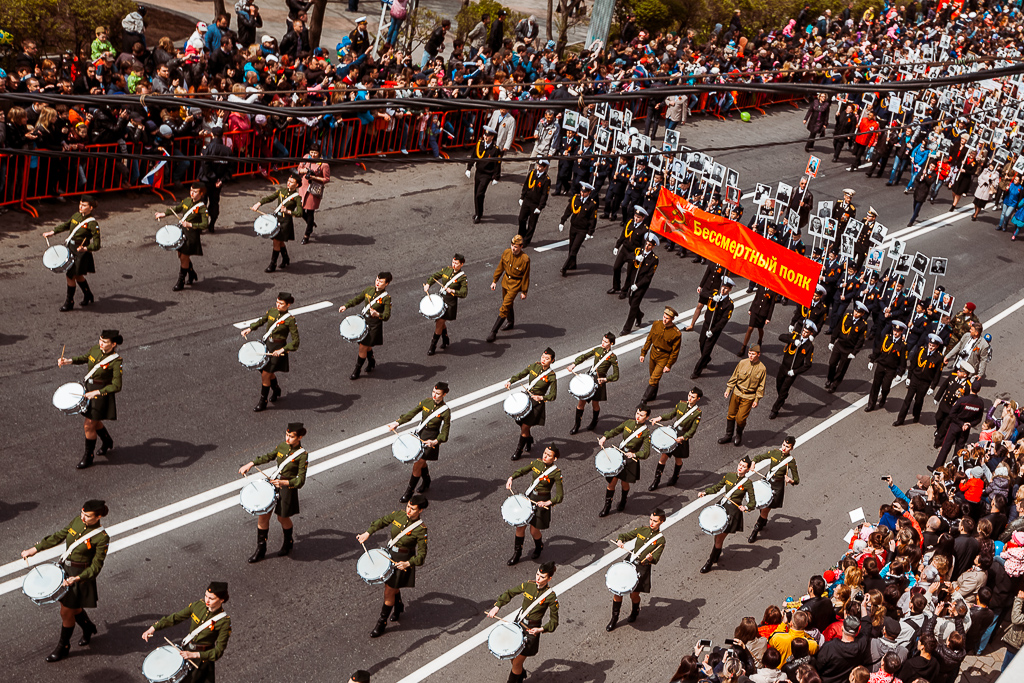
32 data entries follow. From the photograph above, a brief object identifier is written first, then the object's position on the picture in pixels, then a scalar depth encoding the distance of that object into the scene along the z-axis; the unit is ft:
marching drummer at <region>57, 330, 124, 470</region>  49.83
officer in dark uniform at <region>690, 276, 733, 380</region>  68.54
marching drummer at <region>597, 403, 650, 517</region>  53.83
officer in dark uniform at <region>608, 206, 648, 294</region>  72.90
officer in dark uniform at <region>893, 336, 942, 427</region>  68.33
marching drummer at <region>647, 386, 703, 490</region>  56.90
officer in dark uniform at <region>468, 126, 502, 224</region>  80.43
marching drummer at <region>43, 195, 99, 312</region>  59.52
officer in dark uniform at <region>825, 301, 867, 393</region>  69.41
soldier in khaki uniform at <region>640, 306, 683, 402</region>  63.36
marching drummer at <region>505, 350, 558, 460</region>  56.65
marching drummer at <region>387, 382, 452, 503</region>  52.60
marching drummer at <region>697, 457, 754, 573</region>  51.39
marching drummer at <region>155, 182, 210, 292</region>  63.41
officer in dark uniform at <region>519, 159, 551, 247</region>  77.56
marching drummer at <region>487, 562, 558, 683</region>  42.55
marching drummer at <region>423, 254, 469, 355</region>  63.41
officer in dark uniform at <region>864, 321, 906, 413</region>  68.33
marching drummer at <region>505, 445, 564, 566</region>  49.57
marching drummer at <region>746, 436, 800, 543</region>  54.24
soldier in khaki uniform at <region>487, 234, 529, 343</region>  66.28
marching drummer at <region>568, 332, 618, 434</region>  59.93
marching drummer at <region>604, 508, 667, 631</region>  46.91
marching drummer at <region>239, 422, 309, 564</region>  46.78
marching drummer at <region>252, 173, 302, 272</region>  67.31
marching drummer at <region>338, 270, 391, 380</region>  59.82
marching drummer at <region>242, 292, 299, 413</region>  55.98
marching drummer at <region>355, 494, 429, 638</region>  44.45
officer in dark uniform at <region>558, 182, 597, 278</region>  75.97
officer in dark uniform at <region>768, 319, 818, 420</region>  65.62
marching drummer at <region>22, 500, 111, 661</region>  40.16
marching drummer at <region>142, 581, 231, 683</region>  38.14
